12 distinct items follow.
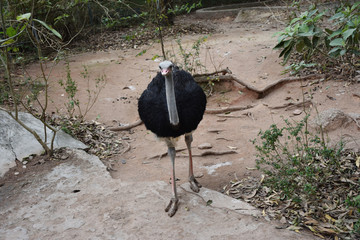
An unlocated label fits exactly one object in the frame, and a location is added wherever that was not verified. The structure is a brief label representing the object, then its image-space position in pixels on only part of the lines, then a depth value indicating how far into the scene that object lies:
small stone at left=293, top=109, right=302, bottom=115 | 5.56
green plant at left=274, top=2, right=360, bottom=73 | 3.04
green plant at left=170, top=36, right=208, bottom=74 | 7.04
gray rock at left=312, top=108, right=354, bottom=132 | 4.59
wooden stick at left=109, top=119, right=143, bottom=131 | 6.02
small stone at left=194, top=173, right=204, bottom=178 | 4.38
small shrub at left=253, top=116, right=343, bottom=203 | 3.24
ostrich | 3.21
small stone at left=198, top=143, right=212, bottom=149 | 5.08
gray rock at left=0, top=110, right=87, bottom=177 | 4.59
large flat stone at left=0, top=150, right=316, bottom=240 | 3.07
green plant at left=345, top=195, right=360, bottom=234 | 2.59
